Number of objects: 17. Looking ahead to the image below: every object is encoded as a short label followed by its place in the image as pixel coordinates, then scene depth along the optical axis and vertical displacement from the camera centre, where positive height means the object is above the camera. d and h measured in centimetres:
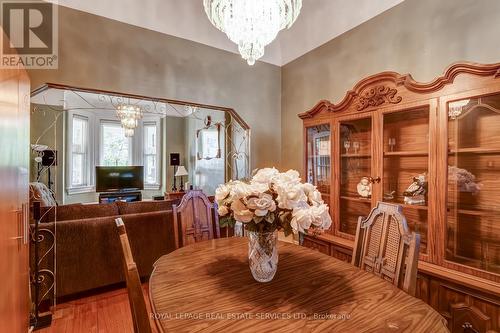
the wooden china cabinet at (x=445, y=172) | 156 -5
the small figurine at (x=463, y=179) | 172 -9
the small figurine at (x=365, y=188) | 231 -20
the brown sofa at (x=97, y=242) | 240 -78
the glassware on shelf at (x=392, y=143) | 218 +20
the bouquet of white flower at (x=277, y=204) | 112 -18
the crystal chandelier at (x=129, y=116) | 318 +68
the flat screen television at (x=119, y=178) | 380 -19
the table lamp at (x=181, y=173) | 408 -11
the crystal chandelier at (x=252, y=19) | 179 +110
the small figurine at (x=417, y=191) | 195 -20
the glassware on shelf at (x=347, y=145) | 252 +21
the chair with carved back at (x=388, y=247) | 124 -46
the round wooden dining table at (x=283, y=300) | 89 -57
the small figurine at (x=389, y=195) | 218 -26
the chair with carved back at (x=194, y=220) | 203 -45
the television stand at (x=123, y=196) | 388 -47
